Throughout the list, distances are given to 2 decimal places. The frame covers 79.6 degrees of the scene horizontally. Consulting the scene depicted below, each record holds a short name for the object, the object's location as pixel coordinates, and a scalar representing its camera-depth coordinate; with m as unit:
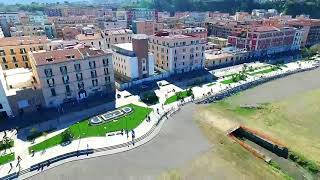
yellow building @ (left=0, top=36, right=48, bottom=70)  61.77
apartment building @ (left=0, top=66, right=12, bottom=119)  42.51
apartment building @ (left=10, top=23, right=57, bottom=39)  88.99
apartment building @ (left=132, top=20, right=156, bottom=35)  100.45
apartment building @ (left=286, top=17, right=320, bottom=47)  93.40
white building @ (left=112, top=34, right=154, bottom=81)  58.05
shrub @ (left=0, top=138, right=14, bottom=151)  36.49
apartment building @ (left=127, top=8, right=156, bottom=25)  138.27
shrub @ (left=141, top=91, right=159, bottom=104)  51.12
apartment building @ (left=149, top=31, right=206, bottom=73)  63.90
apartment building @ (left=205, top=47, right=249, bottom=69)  74.13
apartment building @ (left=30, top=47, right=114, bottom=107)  46.24
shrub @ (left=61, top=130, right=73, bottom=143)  37.92
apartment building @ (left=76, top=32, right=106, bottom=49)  68.44
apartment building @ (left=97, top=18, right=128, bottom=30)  106.42
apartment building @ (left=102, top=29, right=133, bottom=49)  76.49
